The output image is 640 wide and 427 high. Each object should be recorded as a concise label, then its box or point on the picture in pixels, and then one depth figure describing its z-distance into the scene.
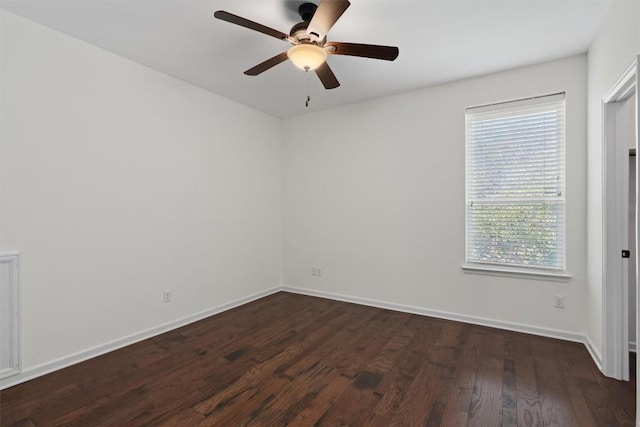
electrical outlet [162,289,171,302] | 3.23
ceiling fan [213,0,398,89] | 1.89
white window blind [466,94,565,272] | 3.00
